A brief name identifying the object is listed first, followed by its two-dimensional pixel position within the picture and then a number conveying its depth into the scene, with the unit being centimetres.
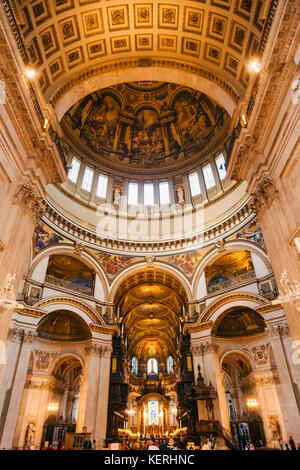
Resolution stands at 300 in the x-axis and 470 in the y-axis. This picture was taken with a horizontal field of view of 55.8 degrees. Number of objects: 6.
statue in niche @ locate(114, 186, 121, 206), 2625
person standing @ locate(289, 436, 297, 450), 1271
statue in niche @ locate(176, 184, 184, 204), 2646
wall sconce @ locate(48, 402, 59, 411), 2123
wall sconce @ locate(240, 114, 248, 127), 1093
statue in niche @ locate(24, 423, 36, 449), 1836
